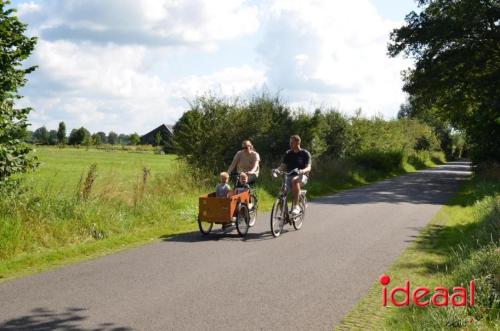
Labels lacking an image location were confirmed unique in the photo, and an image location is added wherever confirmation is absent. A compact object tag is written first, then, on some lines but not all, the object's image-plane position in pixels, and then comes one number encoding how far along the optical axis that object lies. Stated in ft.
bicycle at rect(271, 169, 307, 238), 34.17
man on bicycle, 36.27
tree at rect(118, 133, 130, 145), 584.56
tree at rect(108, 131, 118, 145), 577.67
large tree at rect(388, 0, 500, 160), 85.97
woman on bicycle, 36.35
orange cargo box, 32.76
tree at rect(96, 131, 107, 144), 522.56
